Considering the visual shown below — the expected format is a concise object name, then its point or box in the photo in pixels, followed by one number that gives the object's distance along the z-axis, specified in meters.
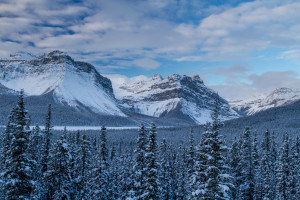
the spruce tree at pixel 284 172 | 37.14
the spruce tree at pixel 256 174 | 41.44
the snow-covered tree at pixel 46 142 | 33.08
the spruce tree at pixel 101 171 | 33.03
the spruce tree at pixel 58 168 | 30.81
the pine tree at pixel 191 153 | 38.91
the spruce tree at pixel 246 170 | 38.28
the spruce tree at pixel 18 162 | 22.98
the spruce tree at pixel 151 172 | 25.42
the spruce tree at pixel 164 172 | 46.03
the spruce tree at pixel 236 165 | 41.20
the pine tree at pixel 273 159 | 48.33
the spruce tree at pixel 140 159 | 27.52
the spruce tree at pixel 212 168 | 19.46
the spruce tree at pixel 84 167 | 36.59
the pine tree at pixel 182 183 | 48.56
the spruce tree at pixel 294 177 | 37.78
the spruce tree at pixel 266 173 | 35.55
